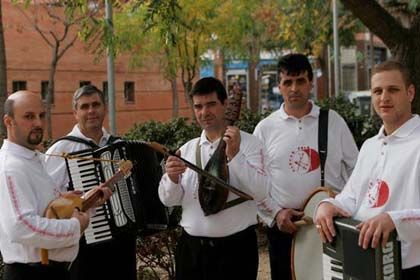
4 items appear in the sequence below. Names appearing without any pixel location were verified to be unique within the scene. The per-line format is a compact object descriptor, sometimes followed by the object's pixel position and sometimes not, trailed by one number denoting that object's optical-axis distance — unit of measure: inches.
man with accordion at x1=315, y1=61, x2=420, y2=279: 101.0
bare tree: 577.4
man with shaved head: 114.6
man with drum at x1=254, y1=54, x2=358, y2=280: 152.9
